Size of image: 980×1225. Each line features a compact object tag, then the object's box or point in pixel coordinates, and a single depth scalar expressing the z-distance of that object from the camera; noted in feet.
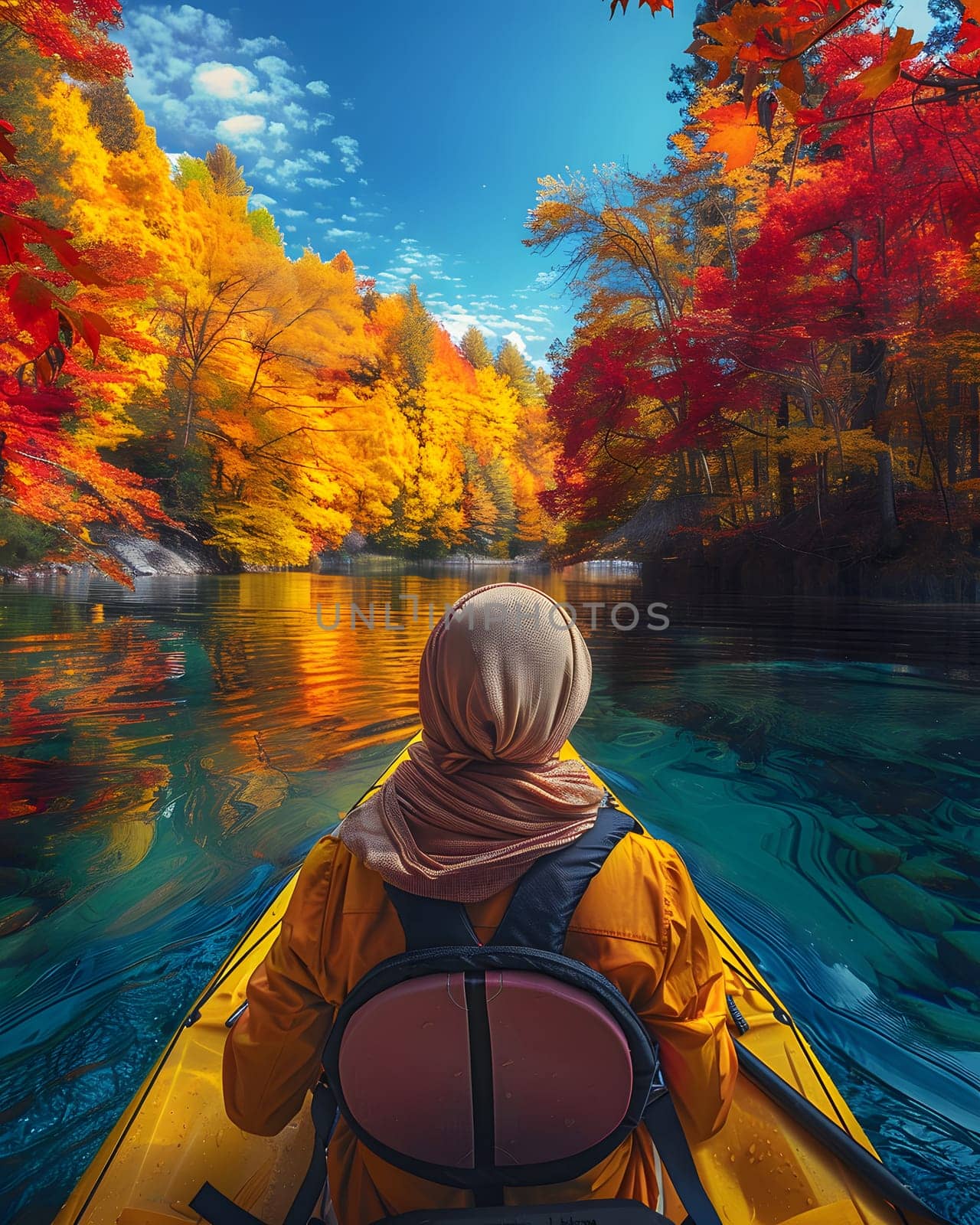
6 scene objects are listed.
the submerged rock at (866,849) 6.61
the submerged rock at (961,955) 4.87
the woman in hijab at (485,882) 1.72
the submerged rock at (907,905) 5.58
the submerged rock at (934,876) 6.09
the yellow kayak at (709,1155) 2.36
